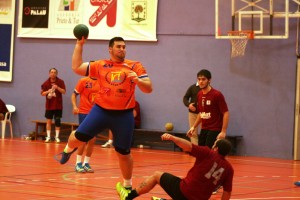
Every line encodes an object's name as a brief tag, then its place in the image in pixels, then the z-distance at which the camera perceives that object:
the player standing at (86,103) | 11.74
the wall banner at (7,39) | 22.03
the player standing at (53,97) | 20.15
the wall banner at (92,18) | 19.59
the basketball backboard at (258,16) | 16.95
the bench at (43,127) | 20.60
